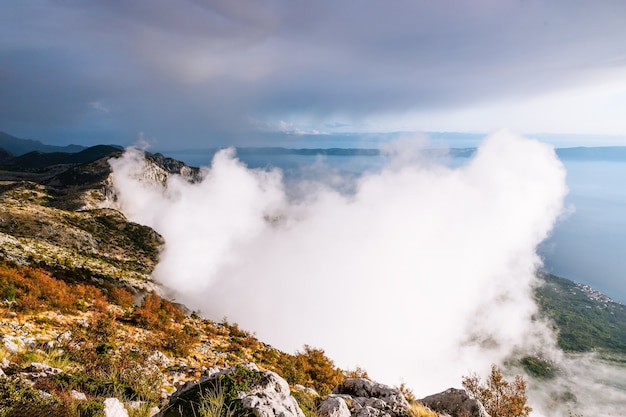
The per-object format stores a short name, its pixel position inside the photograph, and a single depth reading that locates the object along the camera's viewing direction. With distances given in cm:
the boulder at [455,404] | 1585
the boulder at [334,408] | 1178
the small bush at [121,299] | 2955
